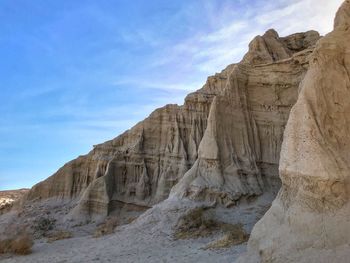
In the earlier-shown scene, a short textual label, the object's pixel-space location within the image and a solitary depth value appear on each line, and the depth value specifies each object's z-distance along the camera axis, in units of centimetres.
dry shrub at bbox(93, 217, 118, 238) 2049
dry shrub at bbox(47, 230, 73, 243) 2232
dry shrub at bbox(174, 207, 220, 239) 1664
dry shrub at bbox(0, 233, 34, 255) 1747
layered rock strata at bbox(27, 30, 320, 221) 2086
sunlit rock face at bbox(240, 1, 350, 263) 797
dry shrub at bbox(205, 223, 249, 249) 1382
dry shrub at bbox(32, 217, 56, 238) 2581
